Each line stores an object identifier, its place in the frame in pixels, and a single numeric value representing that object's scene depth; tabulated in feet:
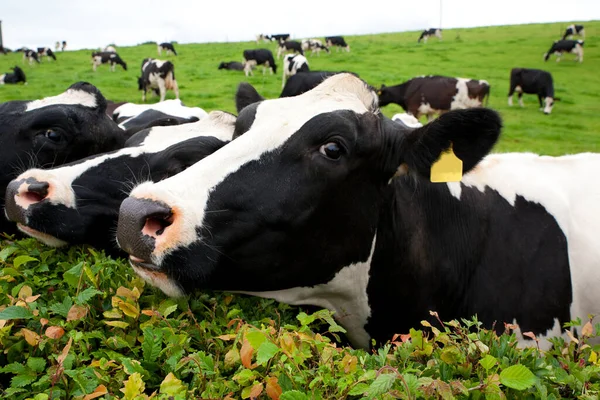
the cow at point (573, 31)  146.36
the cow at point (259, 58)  114.01
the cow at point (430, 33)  165.87
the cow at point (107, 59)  112.27
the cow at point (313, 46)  142.60
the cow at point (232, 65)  109.60
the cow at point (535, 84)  78.43
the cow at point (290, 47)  139.64
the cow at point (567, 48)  118.86
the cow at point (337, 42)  148.66
